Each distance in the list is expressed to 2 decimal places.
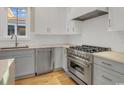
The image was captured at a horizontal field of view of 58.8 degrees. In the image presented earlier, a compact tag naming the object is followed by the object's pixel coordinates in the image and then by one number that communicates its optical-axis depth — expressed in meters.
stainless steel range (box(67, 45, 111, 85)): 2.11
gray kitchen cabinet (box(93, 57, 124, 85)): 1.46
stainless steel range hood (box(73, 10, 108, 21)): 2.29
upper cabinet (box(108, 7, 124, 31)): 1.67
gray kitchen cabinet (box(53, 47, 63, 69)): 3.87
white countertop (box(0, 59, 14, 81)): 0.99
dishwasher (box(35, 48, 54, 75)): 3.31
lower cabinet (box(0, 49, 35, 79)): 2.87
